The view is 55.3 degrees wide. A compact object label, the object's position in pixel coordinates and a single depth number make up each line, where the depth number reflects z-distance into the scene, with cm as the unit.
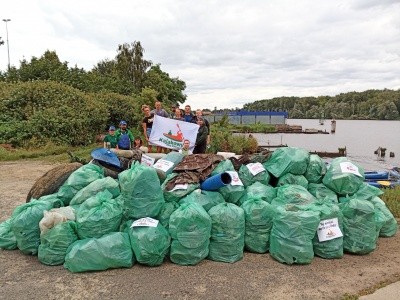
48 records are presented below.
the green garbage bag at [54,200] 466
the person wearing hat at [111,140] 792
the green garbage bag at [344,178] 481
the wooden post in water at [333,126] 6235
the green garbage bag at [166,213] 423
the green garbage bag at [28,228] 426
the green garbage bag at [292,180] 501
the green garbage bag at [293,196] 454
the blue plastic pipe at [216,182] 457
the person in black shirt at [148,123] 879
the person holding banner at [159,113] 892
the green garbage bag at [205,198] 439
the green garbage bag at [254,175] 504
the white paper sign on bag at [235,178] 471
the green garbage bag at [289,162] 503
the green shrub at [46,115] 1463
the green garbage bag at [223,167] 495
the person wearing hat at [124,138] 772
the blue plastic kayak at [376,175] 1054
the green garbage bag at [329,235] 425
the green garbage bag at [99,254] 385
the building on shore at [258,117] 5909
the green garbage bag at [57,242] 402
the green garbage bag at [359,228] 437
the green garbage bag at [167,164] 480
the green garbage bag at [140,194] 416
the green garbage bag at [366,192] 483
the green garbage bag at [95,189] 460
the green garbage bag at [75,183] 489
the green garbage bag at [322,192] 479
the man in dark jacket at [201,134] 841
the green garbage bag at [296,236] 406
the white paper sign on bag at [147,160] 558
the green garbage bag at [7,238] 457
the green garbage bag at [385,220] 496
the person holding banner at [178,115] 870
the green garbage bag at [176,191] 448
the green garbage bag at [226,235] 416
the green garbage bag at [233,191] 466
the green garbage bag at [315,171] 509
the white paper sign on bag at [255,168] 504
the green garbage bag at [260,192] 464
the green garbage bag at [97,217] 404
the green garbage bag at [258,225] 430
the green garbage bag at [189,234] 397
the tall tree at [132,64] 3228
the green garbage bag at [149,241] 392
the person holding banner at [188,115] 863
